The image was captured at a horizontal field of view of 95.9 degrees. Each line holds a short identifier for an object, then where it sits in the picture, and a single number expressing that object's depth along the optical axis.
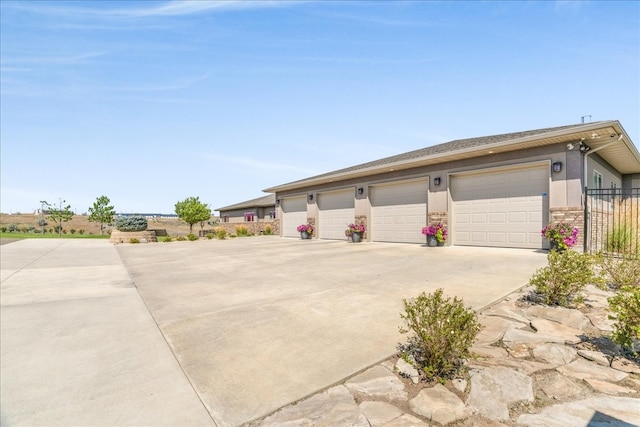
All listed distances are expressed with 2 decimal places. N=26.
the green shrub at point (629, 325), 2.39
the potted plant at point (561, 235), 7.84
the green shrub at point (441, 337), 2.15
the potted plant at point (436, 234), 10.45
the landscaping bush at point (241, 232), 21.50
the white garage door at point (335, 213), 14.73
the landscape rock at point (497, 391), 1.80
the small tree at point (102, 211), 32.44
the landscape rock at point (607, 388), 1.96
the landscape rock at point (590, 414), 1.63
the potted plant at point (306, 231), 16.58
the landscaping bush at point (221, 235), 18.66
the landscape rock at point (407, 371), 2.15
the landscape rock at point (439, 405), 1.74
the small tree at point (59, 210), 30.44
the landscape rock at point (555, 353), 2.38
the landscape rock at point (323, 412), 1.69
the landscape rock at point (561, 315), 3.12
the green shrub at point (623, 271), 4.42
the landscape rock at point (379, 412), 1.70
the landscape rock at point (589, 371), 2.14
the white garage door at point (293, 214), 17.92
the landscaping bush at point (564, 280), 3.64
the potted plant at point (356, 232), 13.46
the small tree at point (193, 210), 30.98
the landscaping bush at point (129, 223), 17.19
